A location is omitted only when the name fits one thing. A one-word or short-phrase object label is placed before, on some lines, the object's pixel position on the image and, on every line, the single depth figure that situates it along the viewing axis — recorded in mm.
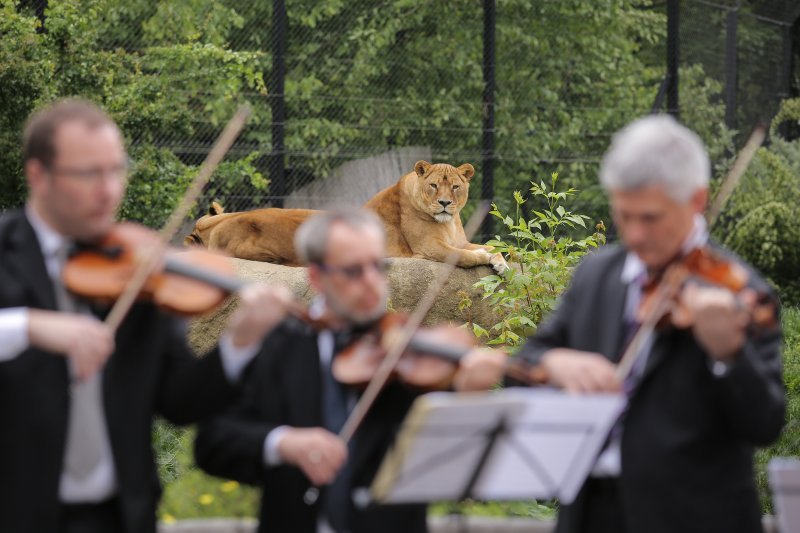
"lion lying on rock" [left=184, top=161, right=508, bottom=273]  19875
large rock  17187
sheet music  5738
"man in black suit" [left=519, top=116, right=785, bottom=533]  6035
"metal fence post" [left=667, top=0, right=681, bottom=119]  28344
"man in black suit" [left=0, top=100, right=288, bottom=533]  6012
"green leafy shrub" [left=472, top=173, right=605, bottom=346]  14586
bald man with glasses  6383
